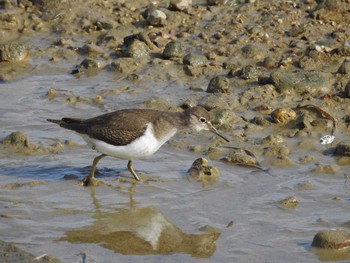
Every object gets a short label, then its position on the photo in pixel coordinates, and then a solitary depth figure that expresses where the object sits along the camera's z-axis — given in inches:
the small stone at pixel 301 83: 424.2
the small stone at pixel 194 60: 457.4
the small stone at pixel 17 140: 375.9
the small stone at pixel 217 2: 511.8
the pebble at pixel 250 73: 440.8
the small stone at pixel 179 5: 504.4
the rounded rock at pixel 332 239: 272.2
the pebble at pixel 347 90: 411.1
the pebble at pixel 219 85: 427.8
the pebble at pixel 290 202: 317.1
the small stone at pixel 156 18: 494.6
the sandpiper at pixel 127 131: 333.4
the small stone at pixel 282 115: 399.9
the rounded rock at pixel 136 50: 469.4
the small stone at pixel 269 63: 452.4
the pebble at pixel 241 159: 361.7
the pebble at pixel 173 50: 463.8
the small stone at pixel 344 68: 430.9
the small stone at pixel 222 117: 398.9
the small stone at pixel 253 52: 462.6
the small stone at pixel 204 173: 345.4
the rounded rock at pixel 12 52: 473.4
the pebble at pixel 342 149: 366.0
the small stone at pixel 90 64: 466.0
